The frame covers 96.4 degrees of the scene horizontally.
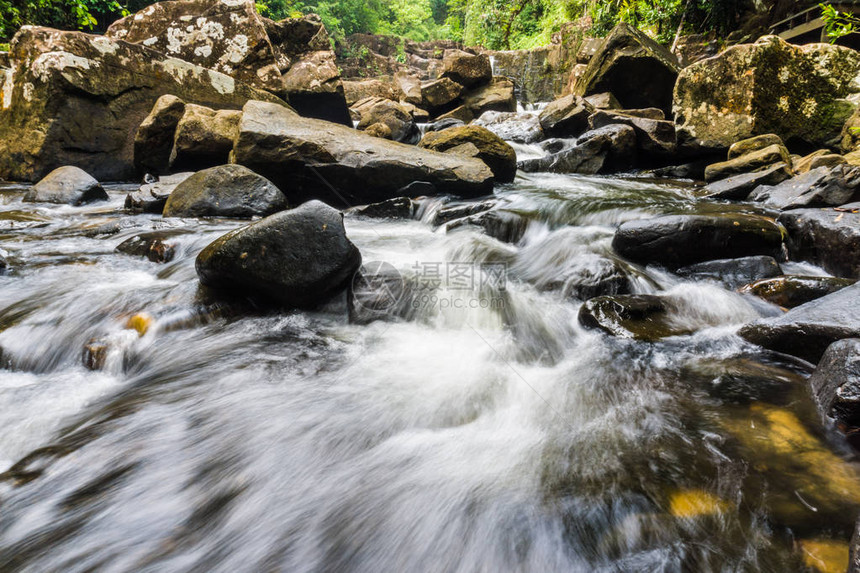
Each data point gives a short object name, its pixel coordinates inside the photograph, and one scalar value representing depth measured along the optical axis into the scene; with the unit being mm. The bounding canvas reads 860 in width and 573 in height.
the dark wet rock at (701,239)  3398
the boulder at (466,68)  14180
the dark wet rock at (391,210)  5574
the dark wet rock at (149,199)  5336
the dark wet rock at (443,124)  12352
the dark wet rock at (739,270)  3256
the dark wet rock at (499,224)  4750
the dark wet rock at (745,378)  1970
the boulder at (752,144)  6242
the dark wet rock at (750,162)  5766
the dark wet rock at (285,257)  2719
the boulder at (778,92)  6383
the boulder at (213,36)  8664
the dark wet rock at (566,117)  9594
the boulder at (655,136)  7707
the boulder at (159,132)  6551
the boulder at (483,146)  6746
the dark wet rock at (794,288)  2699
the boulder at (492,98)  14055
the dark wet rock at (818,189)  4191
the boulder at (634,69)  9531
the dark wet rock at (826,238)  3055
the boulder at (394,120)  11031
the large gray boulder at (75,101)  6492
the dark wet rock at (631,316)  2676
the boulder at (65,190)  5695
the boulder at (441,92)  14172
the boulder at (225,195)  4902
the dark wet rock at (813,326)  2037
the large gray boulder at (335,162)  5195
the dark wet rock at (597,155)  7875
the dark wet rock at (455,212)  5164
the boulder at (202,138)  6094
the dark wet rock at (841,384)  1617
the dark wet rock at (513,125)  10641
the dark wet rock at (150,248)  3859
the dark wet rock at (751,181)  5398
